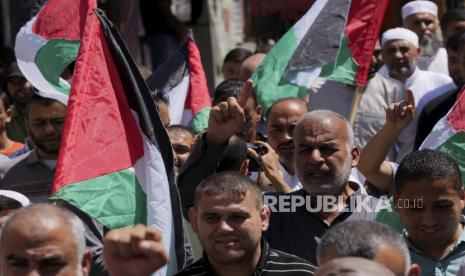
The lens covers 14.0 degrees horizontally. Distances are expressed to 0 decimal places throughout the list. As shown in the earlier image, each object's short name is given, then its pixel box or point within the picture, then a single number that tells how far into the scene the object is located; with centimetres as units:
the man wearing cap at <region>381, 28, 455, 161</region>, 1432
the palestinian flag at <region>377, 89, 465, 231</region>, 1011
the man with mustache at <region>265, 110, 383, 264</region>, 931
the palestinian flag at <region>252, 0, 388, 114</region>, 1326
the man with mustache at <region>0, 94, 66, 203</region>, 1091
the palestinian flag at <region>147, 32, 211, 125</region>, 1371
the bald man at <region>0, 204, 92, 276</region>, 724
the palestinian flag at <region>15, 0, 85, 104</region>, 1187
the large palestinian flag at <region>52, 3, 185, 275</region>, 932
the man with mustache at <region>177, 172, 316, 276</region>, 829
